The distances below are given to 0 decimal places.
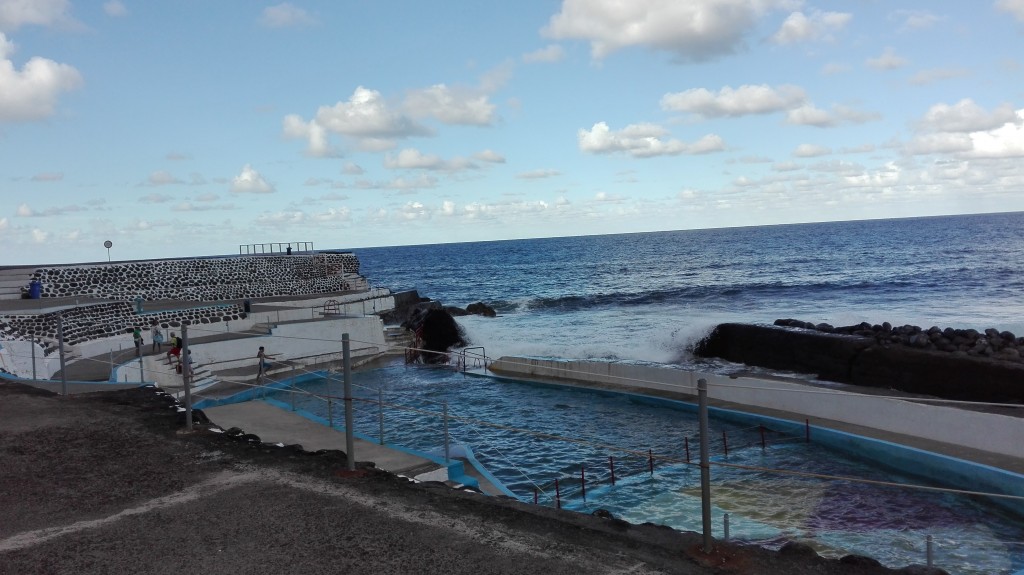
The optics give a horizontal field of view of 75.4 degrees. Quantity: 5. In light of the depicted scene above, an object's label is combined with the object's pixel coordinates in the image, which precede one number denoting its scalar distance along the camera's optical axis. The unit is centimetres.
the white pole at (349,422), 635
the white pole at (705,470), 439
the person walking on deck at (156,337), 2138
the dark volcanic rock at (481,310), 5017
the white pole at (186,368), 820
